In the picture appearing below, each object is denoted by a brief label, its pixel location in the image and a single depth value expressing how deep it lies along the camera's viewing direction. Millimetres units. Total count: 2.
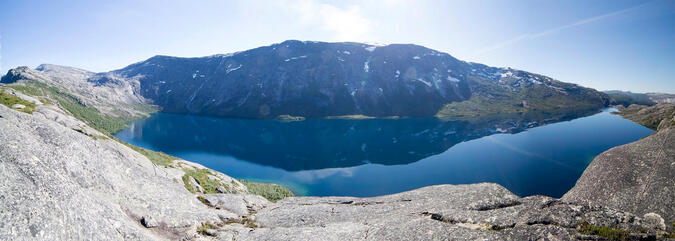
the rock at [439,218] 13586
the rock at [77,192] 12430
